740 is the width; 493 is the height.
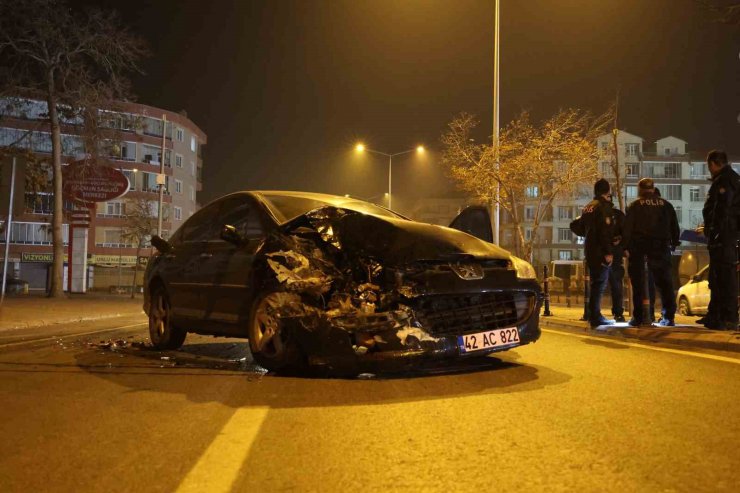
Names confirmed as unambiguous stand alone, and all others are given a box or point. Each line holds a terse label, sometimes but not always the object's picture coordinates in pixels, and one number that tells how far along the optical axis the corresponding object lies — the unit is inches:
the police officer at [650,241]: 340.8
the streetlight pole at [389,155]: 1484.9
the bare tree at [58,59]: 860.6
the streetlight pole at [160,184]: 1202.0
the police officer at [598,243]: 368.8
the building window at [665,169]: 2807.6
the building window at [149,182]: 2544.3
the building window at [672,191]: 2817.4
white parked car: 644.7
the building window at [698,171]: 2812.5
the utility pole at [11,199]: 411.5
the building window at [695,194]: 2817.4
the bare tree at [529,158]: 855.7
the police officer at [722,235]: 305.9
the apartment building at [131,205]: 2062.0
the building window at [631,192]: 2848.9
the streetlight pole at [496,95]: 775.7
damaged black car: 195.3
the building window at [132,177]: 2494.0
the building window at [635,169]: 2786.2
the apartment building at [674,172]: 2780.5
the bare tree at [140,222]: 1800.4
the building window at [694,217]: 2763.3
